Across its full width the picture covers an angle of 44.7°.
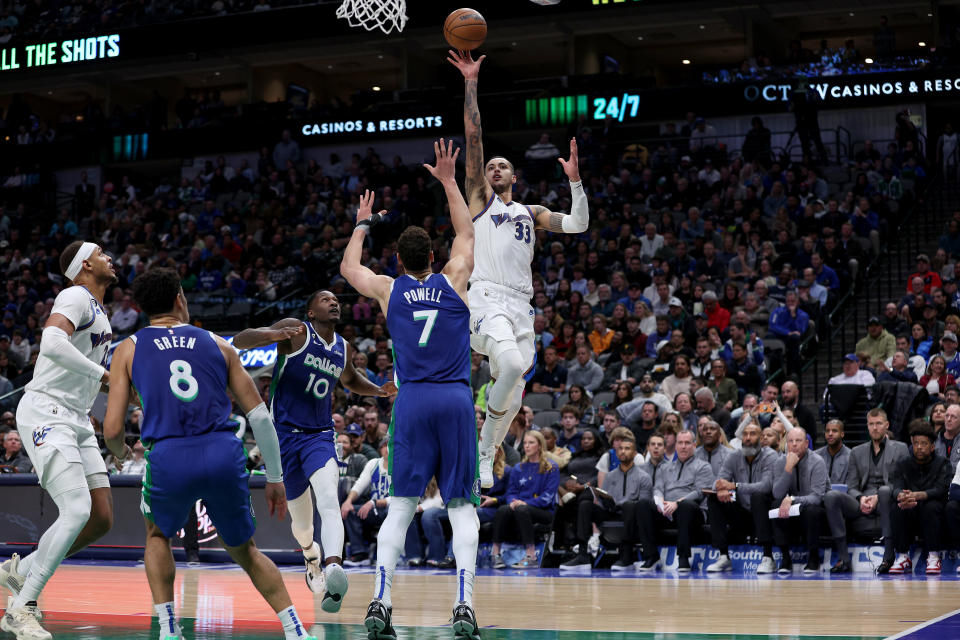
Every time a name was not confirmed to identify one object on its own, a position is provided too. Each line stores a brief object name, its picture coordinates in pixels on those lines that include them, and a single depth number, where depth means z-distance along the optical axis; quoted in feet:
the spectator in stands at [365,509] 45.93
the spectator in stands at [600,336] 58.70
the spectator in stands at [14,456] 55.67
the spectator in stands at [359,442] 48.91
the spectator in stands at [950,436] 39.73
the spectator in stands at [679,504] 41.63
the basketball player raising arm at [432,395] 22.11
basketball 27.58
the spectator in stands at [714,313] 56.65
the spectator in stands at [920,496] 38.11
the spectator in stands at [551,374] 56.44
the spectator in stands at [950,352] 47.32
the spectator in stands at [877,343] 51.13
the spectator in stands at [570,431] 48.01
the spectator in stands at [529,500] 43.83
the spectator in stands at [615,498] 43.16
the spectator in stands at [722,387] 49.52
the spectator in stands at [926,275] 55.01
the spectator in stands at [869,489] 39.32
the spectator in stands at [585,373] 55.52
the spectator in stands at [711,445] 43.55
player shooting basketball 28.58
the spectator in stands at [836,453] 41.78
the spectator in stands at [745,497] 40.68
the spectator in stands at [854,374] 49.49
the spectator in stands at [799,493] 39.93
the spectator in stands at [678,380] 50.49
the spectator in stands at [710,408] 46.88
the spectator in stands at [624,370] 54.49
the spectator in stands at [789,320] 55.16
